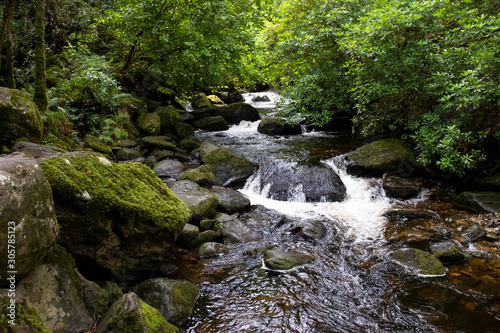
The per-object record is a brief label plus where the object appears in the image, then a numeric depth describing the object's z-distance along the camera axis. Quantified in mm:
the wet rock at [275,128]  15195
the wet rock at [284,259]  5352
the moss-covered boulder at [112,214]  3613
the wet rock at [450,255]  5496
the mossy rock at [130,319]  3053
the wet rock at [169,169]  9672
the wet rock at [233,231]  6457
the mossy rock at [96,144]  9305
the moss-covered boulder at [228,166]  9852
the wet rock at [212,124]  16422
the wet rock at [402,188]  8820
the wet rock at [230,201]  7810
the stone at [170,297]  3928
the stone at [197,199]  6676
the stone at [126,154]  10068
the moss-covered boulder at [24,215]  2410
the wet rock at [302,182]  8984
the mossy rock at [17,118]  5223
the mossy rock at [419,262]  5162
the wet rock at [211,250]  5770
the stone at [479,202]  7355
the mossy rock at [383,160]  9617
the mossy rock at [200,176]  8898
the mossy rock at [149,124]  12938
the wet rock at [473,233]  6297
